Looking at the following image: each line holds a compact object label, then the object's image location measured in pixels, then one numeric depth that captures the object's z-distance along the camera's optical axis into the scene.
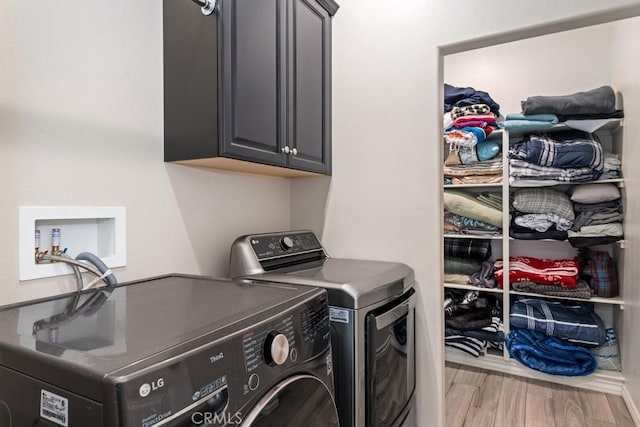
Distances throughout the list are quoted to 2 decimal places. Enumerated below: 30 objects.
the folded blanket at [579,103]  2.27
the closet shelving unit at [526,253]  2.35
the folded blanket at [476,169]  2.63
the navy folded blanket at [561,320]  2.32
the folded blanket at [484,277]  2.66
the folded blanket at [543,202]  2.43
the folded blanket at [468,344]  2.68
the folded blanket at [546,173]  2.34
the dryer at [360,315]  1.13
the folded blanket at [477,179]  2.62
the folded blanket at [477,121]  2.58
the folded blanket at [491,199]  2.68
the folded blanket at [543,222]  2.42
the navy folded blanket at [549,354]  2.37
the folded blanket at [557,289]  2.36
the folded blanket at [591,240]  2.28
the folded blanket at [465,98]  2.65
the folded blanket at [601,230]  2.27
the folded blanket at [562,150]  2.31
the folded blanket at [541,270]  2.41
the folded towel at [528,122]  2.38
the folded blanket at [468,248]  2.73
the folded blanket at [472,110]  2.61
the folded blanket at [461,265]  2.77
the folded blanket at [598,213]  2.32
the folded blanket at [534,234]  2.41
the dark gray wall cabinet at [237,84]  1.17
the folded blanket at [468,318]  2.68
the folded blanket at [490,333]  2.64
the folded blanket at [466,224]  2.68
